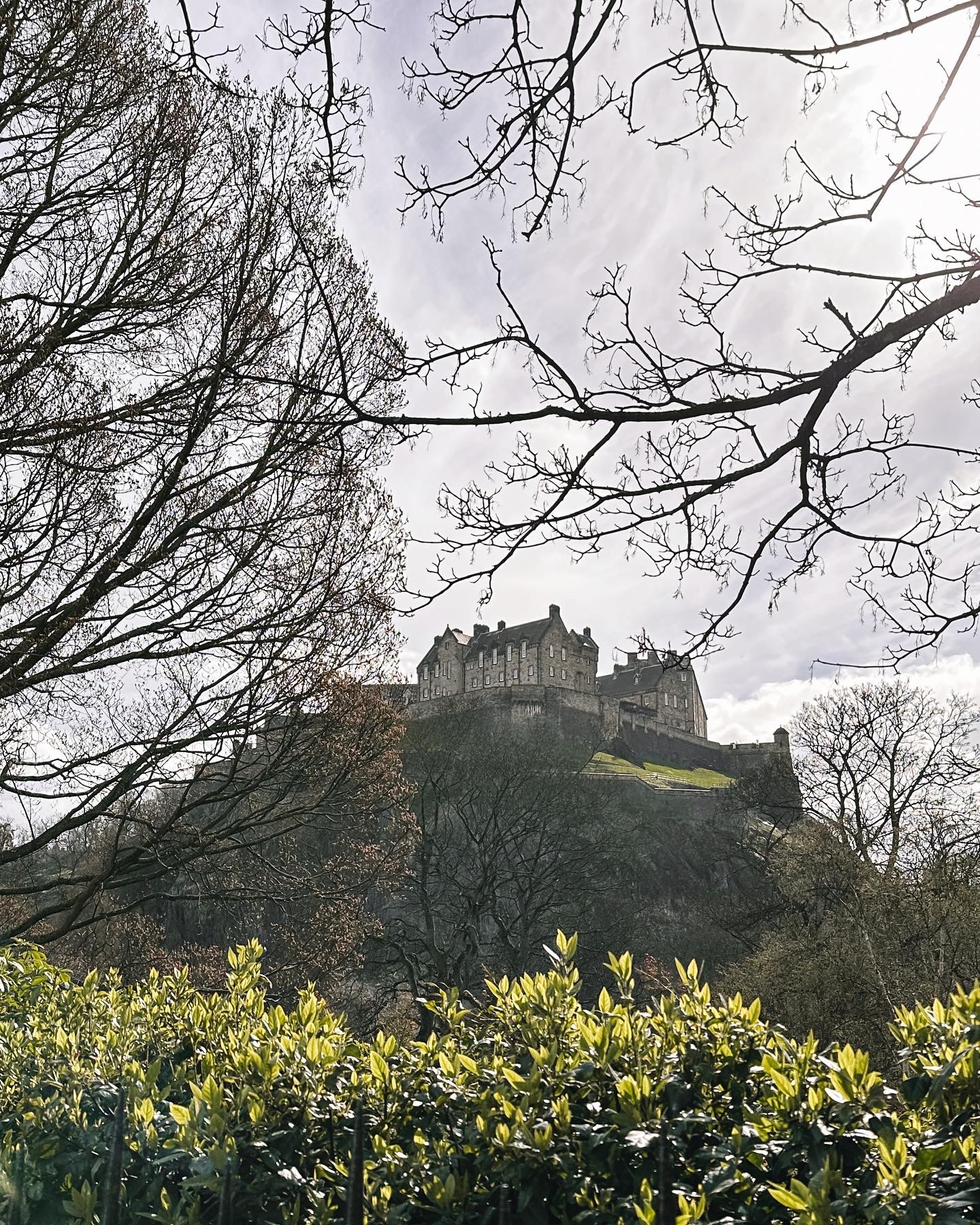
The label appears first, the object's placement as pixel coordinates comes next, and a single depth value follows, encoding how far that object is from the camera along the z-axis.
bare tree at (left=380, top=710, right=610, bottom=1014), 25.41
